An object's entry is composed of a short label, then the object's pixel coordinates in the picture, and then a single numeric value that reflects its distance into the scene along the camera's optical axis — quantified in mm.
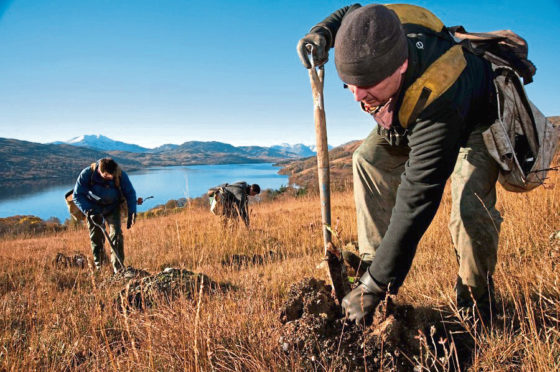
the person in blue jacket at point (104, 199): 5340
